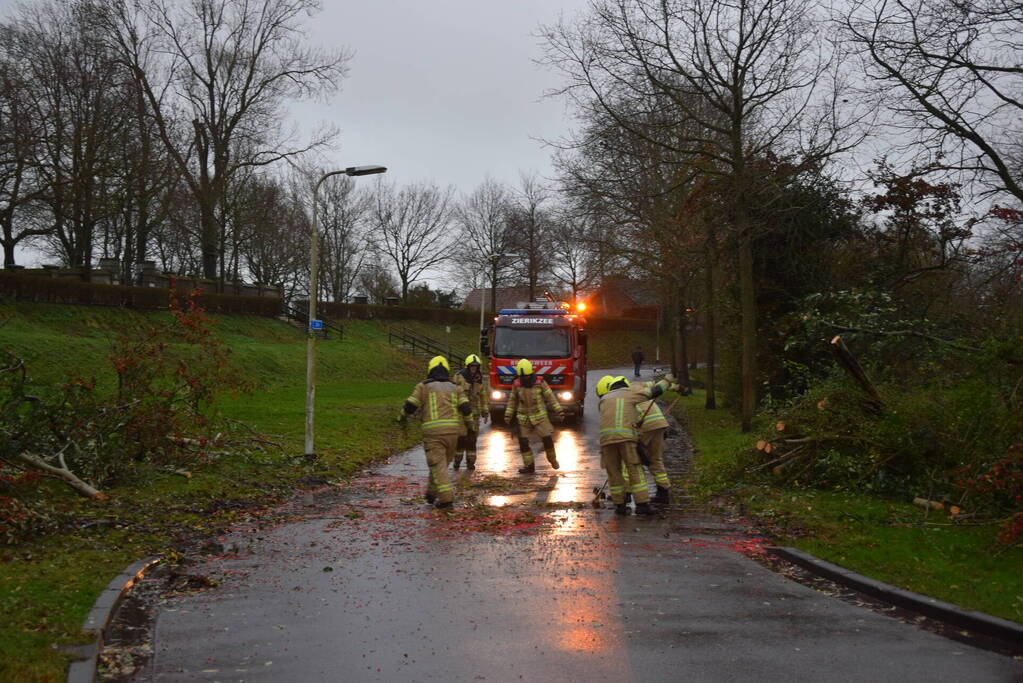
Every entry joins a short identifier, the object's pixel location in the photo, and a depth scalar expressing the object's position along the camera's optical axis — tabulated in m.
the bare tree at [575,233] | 25.29
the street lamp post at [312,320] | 14.94
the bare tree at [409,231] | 73.50
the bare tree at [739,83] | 18.94
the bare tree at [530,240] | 66.50
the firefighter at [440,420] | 11.32
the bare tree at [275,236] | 49.47
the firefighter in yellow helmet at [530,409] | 15.01
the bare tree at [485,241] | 69.75
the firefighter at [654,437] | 11.66
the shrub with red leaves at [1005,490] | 7.72
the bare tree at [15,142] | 29.25
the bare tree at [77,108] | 35.53
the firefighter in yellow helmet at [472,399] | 15.54
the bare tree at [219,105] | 43.16
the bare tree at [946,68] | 13.31
